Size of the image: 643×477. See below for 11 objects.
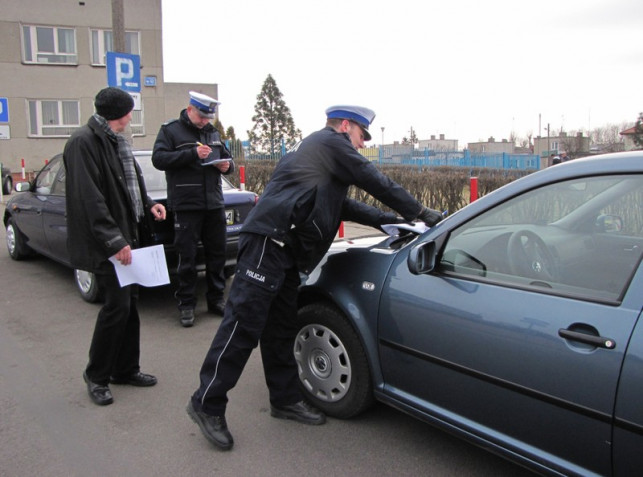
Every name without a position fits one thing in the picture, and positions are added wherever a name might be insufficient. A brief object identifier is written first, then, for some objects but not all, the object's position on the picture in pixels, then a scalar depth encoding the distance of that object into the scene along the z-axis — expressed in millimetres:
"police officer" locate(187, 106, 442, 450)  2906
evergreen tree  53062
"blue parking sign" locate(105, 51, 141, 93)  9336
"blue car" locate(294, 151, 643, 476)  2045
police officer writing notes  4852
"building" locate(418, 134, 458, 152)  52509
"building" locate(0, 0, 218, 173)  24172
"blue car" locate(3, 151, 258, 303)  5391
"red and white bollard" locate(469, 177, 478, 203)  7723
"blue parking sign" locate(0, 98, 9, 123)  15383
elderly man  3246
